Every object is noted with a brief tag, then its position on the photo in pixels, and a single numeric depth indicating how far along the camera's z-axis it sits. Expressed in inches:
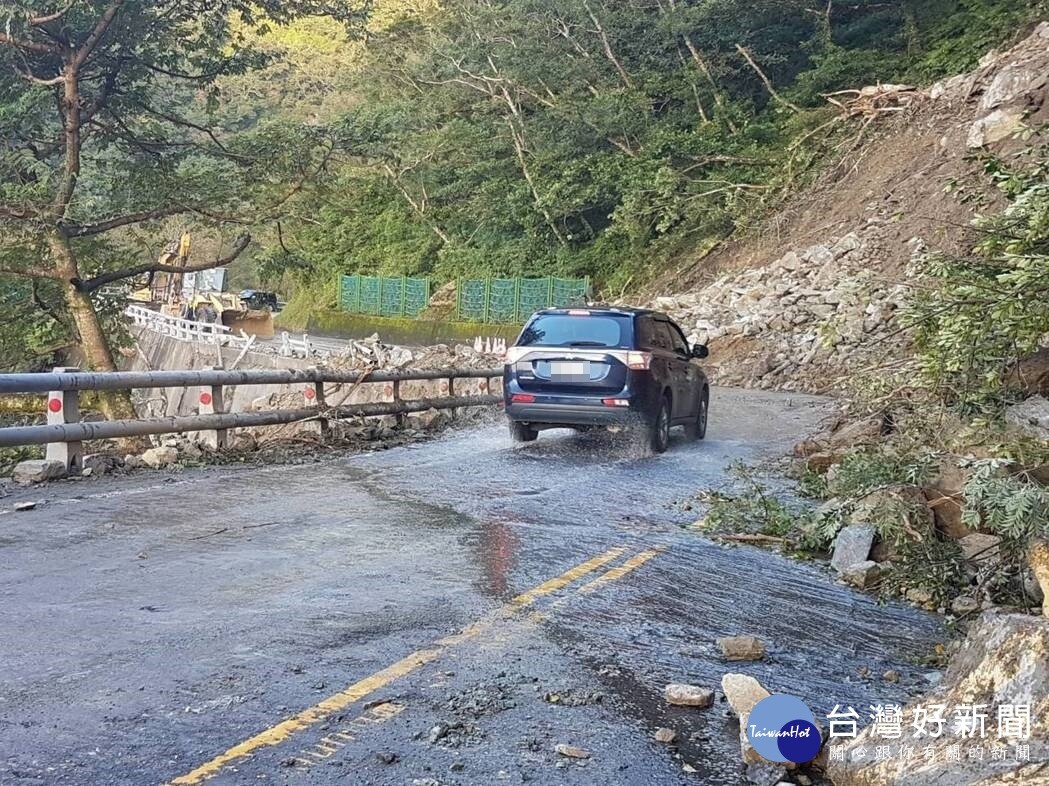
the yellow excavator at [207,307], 1932.8
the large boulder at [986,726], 131.1
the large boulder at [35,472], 382.6
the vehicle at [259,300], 2189.7
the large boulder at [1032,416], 295.3
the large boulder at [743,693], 169.0
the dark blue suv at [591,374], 495.5
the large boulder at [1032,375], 334.6
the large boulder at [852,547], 285.0
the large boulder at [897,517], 281.1
